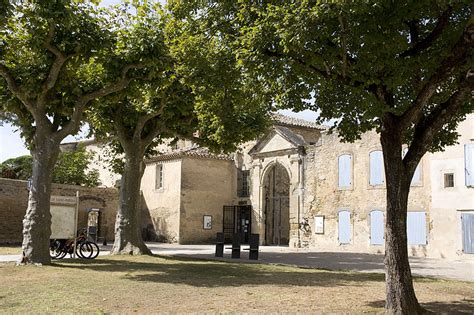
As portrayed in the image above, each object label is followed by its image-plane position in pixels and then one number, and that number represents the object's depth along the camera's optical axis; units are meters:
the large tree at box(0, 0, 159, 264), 12.87
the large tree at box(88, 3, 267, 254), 14.02
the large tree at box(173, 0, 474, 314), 7.16
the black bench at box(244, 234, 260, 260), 17.86
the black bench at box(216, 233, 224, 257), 19.17
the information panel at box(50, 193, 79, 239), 15.42
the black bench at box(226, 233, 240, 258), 18.78
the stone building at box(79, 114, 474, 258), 20.11
